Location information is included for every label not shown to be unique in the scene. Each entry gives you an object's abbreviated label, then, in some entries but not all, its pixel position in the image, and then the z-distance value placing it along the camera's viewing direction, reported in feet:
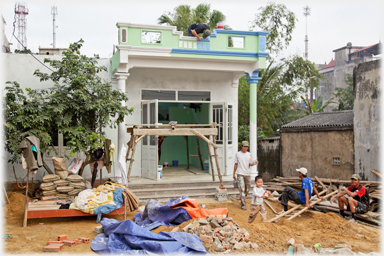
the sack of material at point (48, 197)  28.32
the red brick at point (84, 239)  20.46
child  23.26
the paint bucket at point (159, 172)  35.17
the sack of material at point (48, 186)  28.35
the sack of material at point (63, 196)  28.88
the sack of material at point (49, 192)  28.40
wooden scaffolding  31.01
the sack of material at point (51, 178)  28.76
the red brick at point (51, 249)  18.62
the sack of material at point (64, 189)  28.84
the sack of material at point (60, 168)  29.94
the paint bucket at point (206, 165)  40.78
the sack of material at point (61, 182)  29.04
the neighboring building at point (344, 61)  93.99
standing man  29.55
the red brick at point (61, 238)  20.15
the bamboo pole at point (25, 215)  24.09
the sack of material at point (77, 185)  29.53
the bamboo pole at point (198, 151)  42.29
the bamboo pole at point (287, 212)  24.58
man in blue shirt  26.01
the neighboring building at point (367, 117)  33.73
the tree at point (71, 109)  27.59
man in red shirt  26.20
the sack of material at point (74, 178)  29.66
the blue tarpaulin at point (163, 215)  23.40
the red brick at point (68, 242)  19.61
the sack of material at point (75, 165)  31.27
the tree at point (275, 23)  66.64
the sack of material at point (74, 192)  29.16
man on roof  34.58
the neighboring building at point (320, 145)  37.91
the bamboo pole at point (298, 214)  25.78
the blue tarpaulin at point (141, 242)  18.12
